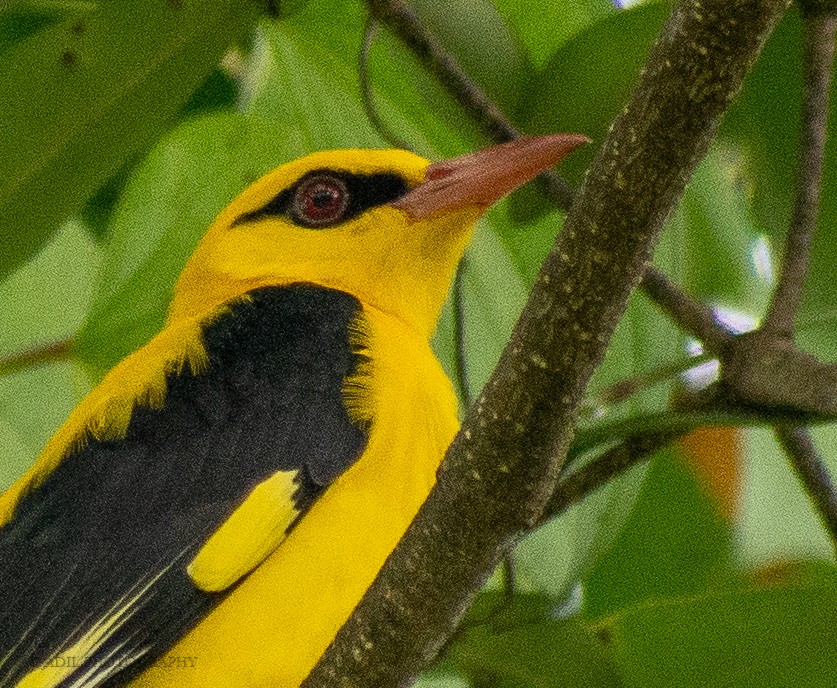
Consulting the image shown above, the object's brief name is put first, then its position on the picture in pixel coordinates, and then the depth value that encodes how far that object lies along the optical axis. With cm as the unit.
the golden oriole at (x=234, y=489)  507
